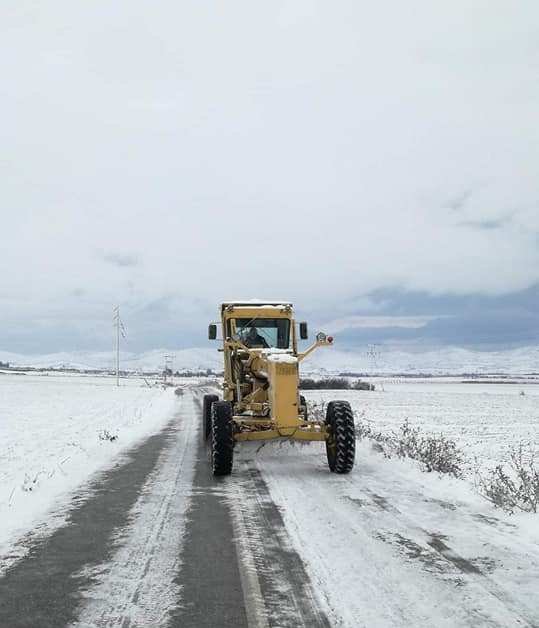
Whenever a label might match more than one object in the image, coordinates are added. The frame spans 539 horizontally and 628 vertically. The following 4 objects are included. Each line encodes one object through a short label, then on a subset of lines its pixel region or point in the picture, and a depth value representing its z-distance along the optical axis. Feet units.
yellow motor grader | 31.14
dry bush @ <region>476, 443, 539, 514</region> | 23.00
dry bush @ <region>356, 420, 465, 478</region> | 31.86
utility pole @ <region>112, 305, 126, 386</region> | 233.99
